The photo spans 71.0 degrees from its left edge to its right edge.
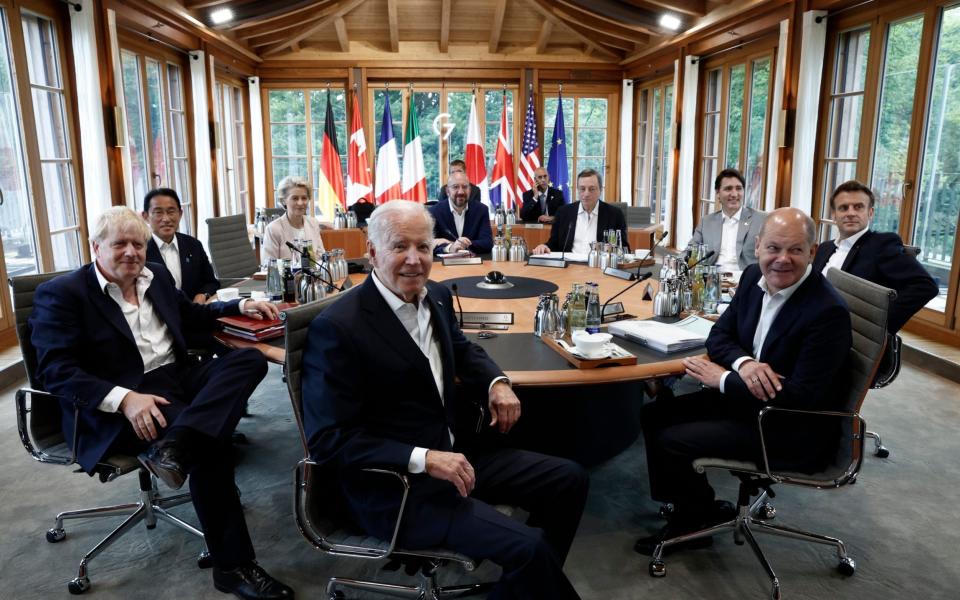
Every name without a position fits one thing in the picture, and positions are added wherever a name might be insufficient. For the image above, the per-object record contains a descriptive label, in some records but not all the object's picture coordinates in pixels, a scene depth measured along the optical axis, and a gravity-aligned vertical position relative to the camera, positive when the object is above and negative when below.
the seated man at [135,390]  2.00 -0.63
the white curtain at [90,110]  4.68 +0.52
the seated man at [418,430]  1.63 -0.64
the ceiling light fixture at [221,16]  6.52 +1.62
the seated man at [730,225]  3.98 -0.25
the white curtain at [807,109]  5.24 +0.58
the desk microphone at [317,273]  2.86 -0.38
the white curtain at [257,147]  8.88 +0.49
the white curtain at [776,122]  5.48 +0.50
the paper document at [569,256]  4.23 -0.46
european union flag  9.01 +0.36
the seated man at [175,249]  3.30 -0.32
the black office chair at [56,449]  2.09 -0.83
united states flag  8.78 +0.40
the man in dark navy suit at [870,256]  2.83 -0.34
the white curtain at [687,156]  7.35 +0.30
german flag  8.64 +0.18
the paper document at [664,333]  2.35 -0.54
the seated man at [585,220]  4.67 -0.26
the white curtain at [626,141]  9.25 +0.57
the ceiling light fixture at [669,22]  6.99 +1.66
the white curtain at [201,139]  6.71 +0.46
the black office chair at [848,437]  1.99 -0.75
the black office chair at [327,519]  1.64 -0.84
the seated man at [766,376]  1.98 -0.59
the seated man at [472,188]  5.53 -0.04
